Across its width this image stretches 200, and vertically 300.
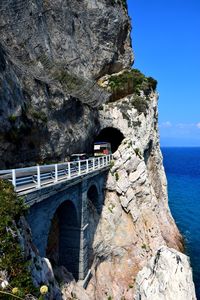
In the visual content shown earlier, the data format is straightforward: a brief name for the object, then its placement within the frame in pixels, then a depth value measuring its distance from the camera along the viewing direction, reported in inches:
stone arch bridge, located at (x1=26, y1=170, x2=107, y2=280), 810.2
